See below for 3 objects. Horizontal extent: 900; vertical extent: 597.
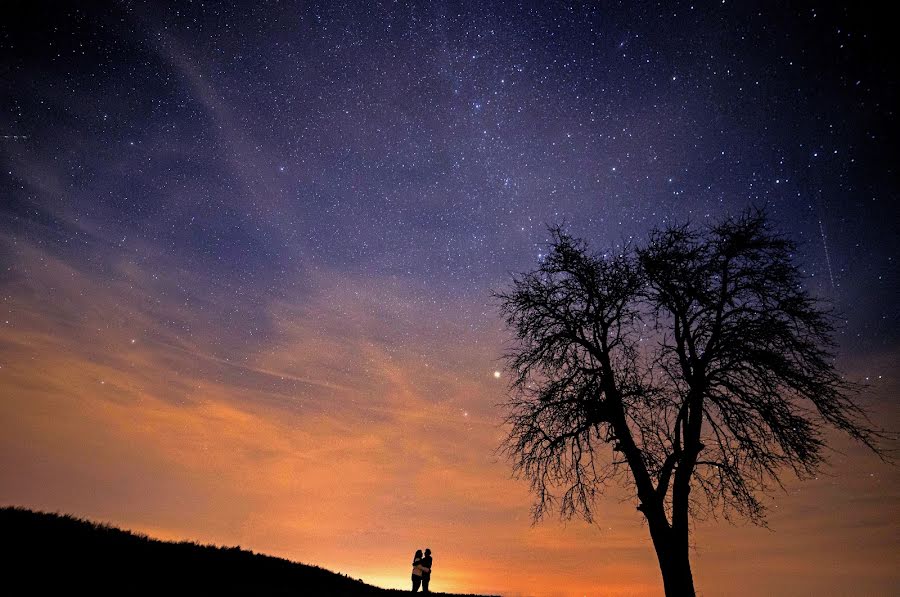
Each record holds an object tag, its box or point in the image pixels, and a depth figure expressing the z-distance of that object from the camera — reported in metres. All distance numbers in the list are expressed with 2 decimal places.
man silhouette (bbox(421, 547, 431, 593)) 16.33
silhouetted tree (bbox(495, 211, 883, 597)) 11.70
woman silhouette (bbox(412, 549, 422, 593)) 16.30
